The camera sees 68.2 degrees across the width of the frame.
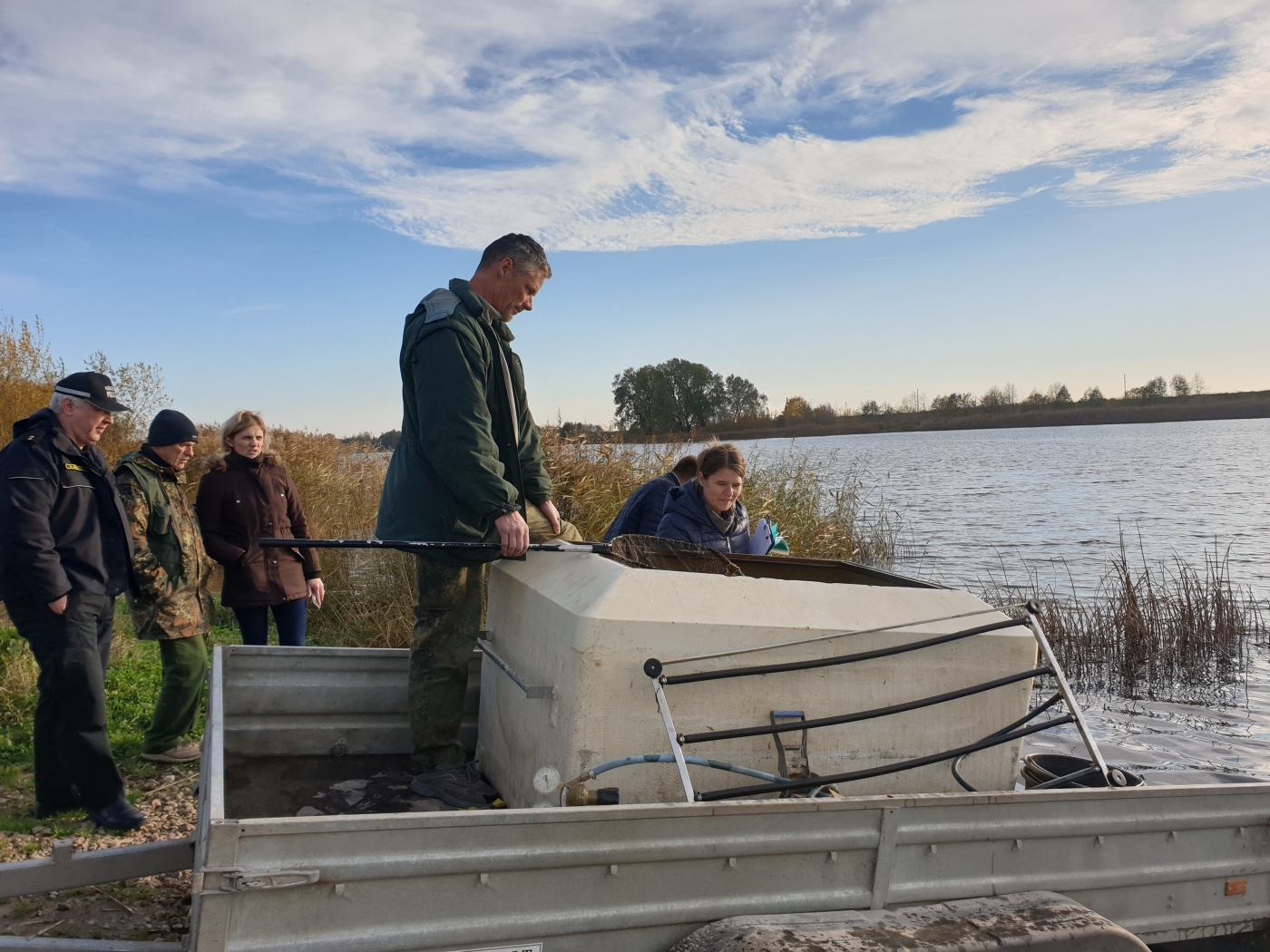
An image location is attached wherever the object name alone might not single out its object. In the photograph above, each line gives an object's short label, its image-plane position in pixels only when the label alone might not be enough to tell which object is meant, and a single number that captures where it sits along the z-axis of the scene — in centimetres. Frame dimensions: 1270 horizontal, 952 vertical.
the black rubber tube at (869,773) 260
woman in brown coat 555
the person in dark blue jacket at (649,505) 633
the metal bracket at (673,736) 250
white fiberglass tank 270
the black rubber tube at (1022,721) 302
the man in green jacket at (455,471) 333
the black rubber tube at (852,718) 269
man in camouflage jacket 489
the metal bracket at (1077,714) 296
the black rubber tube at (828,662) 267
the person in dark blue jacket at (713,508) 509
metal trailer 196
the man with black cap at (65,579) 396
